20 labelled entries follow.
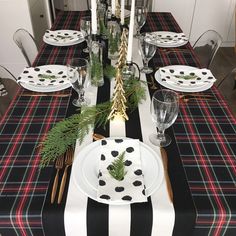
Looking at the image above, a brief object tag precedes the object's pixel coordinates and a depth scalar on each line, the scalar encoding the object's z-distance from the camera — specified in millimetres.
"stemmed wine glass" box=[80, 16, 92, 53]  1422
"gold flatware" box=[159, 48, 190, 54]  1473
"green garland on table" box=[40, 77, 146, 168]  842
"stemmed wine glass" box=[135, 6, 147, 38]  1581
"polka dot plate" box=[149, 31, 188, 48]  1508
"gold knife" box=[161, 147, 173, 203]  736
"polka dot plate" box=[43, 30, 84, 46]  1502
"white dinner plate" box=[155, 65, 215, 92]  1146
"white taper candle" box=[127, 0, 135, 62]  904
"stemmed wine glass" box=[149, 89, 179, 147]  855
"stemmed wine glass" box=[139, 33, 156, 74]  1231
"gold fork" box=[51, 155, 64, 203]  730
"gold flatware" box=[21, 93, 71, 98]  1110
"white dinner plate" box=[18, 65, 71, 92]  1125
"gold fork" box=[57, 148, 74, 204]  727
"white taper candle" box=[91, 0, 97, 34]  1005
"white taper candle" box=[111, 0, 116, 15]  1462
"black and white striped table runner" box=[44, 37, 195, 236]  694
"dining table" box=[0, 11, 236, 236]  698
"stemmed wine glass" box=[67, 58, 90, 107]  1023
